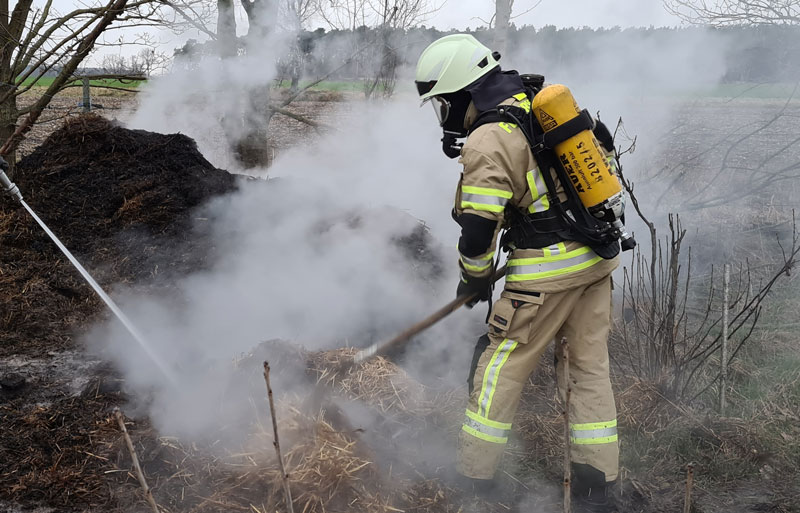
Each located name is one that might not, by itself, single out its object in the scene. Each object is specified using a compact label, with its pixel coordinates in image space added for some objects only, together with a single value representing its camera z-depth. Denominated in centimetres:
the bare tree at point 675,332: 381
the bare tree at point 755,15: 630
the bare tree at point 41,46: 484
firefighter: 282
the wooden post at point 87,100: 969
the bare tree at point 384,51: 976
